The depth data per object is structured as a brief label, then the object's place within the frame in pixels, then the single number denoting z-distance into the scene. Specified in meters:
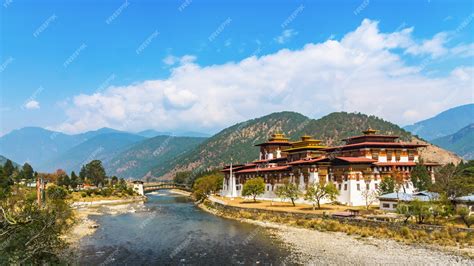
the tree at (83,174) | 155.00
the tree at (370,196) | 72.06
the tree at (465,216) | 45.88
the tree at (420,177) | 73.12
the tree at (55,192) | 92.66
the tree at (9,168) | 116.15
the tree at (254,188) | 88.00
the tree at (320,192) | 70.50
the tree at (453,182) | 56.78
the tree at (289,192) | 78.19
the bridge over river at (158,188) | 183.88
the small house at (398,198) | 58.94
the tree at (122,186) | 142.36
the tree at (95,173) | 151.62
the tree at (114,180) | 169.70
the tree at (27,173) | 128.38
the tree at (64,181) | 131.16
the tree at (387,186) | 69.44
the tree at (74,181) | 132.75
